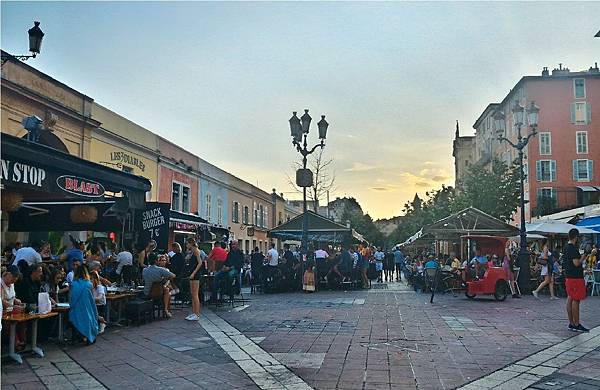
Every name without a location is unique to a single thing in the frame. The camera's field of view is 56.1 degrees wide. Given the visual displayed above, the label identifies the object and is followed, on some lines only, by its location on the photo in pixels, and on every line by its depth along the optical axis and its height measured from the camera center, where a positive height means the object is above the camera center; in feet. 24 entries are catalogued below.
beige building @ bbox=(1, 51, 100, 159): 51.26 +14.14
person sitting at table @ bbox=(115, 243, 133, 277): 43.24 -0.96
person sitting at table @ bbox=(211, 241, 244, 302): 45.60 -1.62
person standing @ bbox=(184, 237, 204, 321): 36.76 -1.74
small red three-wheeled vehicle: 48.42 -2.99
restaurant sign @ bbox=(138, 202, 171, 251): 43.06 +2.41
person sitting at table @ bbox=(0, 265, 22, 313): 24.05 -1.87
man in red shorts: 30.96 -1.80
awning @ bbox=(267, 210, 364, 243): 62.69 +2.14
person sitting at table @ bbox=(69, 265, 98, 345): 27.14 -2.83
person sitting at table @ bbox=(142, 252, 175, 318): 36.09 -1.75
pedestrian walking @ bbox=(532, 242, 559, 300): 50.93 -1.85
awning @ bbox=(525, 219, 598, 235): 66.13 +2.64
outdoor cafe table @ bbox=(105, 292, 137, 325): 32.43 -3.00
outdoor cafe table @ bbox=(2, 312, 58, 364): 22.52 -3.25
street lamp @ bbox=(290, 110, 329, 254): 55.62 +11.10
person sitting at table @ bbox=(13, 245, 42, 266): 35.76 -0.45
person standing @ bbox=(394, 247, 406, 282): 98.02 -2.31
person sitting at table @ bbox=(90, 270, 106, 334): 30.40 -2.46
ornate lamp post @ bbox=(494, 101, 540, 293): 56.24 +11.54
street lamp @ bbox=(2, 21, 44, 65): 39.43 +14.60
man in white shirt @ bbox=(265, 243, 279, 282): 59.31 -1.47
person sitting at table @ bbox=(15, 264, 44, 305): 26.99 -1.84
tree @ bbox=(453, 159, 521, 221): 126.31 +13.23
